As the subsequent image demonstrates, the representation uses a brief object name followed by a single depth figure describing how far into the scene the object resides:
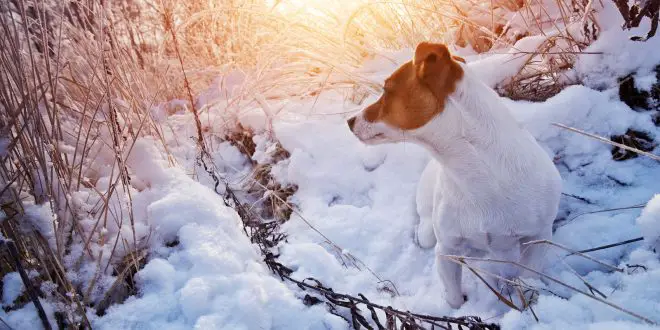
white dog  0.63
